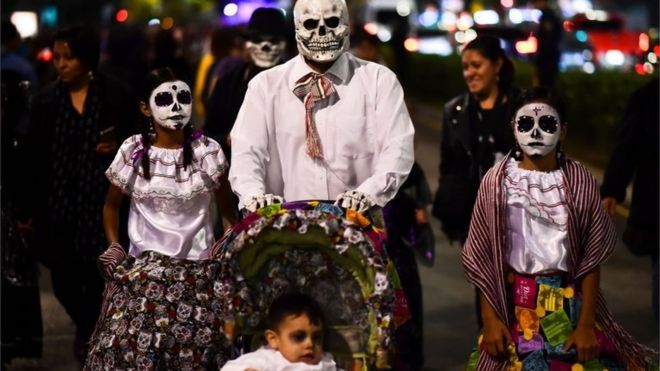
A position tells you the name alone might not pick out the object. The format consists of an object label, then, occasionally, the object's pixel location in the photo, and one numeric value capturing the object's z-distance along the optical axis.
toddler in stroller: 11.46
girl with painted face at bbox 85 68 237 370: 13.02
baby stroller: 11.26
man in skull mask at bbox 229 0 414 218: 13.08
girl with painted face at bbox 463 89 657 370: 12.45
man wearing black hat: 18.15
